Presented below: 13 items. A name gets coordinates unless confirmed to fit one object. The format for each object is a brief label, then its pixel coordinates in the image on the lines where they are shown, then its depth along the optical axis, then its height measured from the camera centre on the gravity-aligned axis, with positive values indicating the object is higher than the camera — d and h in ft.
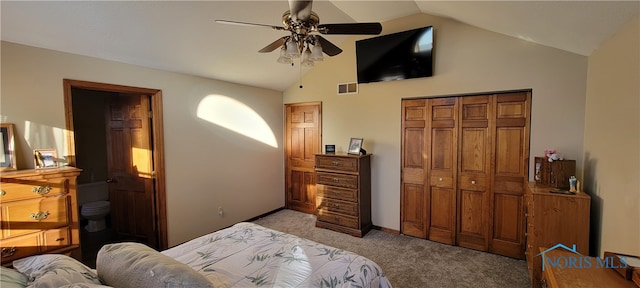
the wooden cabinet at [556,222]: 7.04 -2.46
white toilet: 12.02 -3.33
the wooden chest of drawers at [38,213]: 6.42 -2.02
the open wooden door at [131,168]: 10.59 -1.40
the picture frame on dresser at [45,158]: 7.39 -0.64
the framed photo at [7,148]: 6.84 -0.34
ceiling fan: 5.39 +2.35
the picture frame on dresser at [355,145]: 12.53 -0.55
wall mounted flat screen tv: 10.91 +3.42
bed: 4.03 -2.76
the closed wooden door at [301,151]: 14.82 -1.02
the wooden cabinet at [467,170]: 9.94 -1.50
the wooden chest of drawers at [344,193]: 12.07 -2.80
